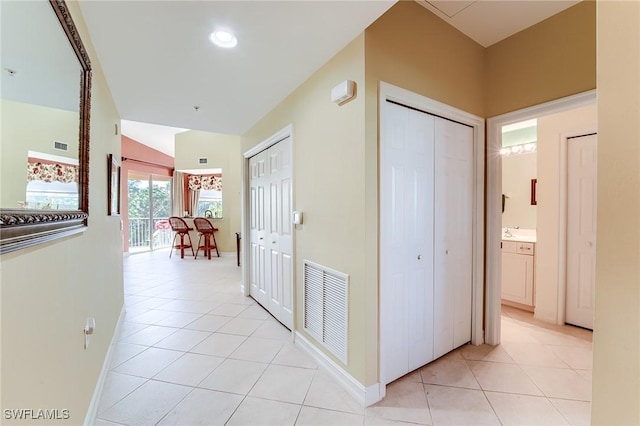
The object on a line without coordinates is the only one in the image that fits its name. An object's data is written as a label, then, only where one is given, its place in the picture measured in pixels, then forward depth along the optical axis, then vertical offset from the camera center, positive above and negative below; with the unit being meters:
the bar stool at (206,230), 6.91 -0.53
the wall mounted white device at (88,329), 1.48 -0.70
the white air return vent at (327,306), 1.88 -0.76
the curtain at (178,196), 8.01 +0.44
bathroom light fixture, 3.79 +0.93
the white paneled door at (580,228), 2.69 -0.18
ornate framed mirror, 0.73 +0.31
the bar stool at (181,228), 6.92 -0.47
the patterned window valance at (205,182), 8.45 +0.92
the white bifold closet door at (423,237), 1.83 -0.21
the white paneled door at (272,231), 2.68 -0.24
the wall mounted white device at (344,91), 1.72 +0.80
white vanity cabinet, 3.17 -0.77
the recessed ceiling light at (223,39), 1.68 +1.14
